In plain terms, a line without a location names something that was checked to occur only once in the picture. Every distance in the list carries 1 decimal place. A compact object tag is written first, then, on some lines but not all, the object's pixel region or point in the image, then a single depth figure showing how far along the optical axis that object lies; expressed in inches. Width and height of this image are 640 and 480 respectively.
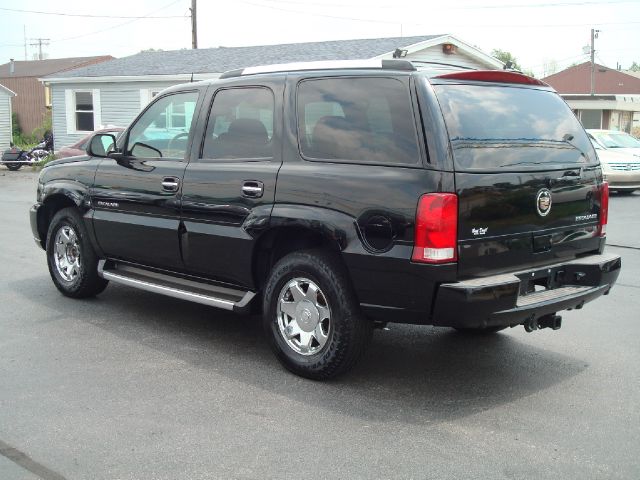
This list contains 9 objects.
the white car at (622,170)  721.6
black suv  175.2
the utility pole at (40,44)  4104.3
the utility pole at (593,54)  2280.5
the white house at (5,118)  1550.2
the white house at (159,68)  907.4
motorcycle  1111.6
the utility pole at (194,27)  1441.9
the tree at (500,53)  2742.9
